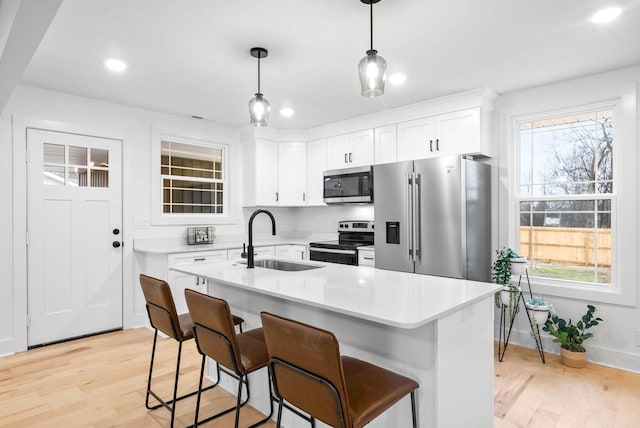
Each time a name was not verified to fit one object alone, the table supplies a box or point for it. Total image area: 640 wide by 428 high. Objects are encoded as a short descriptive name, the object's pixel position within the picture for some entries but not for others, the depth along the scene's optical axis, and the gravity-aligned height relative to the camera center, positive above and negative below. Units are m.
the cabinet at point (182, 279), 3.85 -0.69
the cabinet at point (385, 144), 4.19 +0.79
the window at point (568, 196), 3.22 +0.14
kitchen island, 1.52 -0.54
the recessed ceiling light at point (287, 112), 4.21 +1.17
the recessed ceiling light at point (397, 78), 3.17 +1.16
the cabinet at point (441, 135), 3.55 +0.78
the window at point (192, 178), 4.54 +0.46
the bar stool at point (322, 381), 1.22 -0.61
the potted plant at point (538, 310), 3.14 -0.84
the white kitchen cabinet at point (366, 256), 4.12 -0.49
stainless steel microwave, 4.36 +0.33
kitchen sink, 2.66 -0.38
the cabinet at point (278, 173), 4.99 +0.54
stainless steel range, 4.34 -0.39
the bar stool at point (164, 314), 2.07 -0.58
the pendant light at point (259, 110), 2.56 +0.71
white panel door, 3.54 -0.21
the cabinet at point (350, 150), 4.45 +0.78
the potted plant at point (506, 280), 3.28 -0.62
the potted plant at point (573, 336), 3.04 -1.04
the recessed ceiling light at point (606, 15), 2.17 +1.17
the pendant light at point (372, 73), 1.88 +0.71
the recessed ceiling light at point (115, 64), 2.88 +1.18
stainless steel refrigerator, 3.32 -0.05
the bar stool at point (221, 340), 1.67 -0.60
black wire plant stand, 3.28 -1.05
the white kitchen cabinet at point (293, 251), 4.94 -0.51
